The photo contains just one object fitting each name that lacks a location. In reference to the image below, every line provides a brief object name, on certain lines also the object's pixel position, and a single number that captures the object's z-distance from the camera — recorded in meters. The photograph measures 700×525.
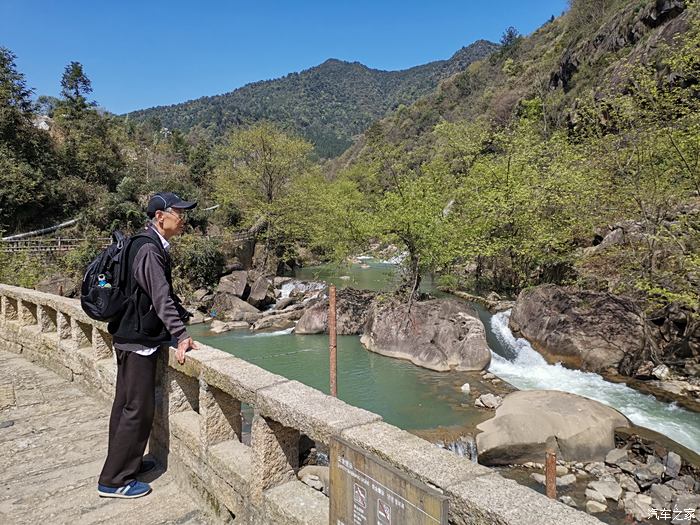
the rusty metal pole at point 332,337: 8.18
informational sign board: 1.60
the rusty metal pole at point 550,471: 5.63
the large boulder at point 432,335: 13.38
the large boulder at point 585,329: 12.38
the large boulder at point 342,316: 17.75
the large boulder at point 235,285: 23.06
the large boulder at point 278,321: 19.20
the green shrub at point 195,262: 25.47
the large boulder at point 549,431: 8.10
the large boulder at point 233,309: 20.58
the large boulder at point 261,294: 22.97
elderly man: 3.04
